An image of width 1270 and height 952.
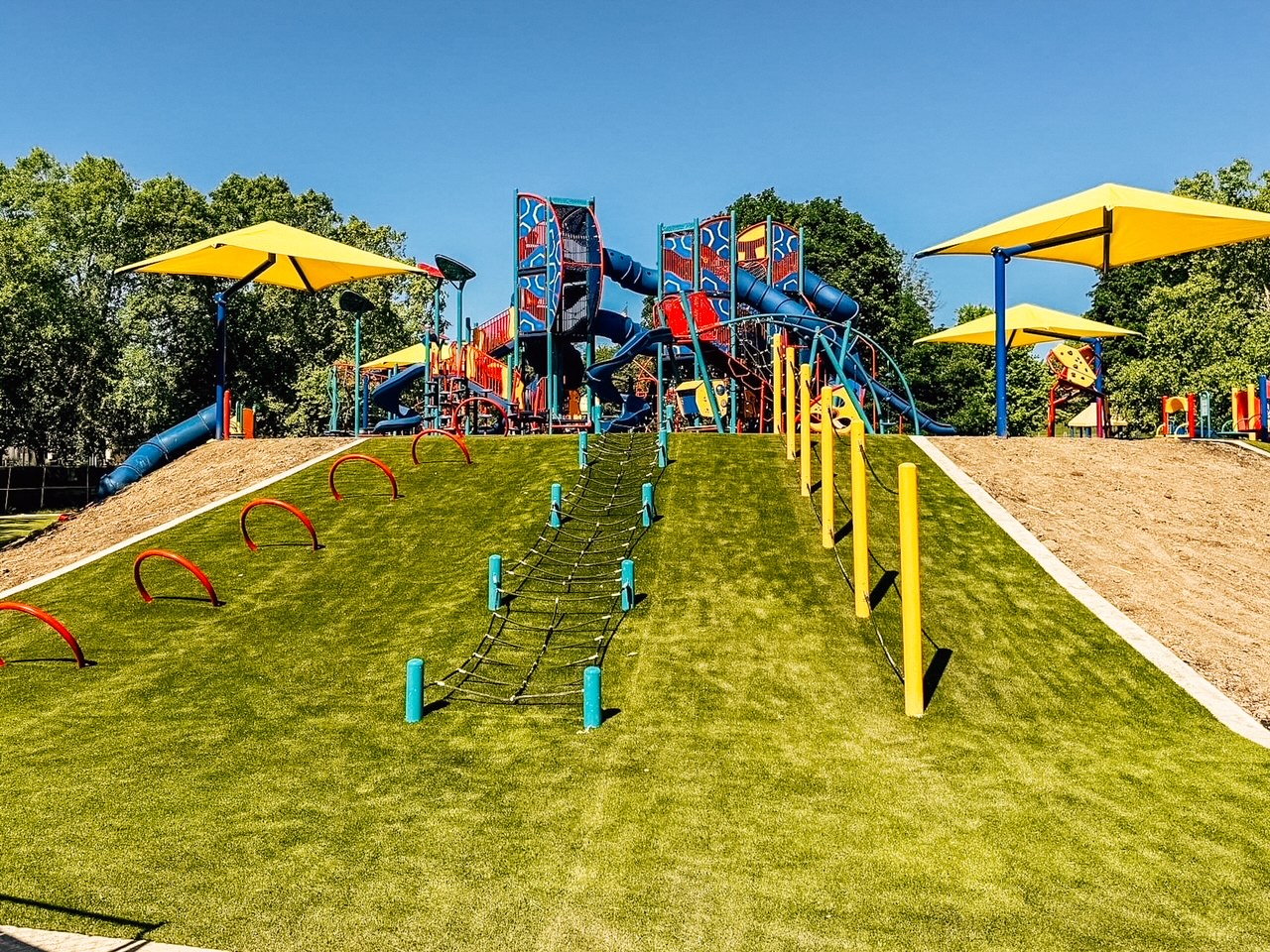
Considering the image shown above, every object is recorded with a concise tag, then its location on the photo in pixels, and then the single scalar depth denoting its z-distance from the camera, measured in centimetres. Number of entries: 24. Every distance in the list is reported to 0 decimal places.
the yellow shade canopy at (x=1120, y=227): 1947
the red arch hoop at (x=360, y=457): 1736
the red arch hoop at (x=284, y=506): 1481
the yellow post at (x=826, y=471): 1356
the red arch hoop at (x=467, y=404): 2940
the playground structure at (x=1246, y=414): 2548
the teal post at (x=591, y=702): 920
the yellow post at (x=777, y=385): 2125
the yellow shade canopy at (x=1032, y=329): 2958
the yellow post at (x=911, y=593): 946
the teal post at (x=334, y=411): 3431
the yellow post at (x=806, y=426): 1574
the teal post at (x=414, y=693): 948
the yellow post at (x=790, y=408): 1795
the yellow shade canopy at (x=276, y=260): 2211
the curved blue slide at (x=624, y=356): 3388
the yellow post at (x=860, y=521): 1124
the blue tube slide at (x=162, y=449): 2581
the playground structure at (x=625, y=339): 3084
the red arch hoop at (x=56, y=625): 1132
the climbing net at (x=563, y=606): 1049
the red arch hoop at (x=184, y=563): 1258
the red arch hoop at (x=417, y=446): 1974
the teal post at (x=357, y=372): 3171
